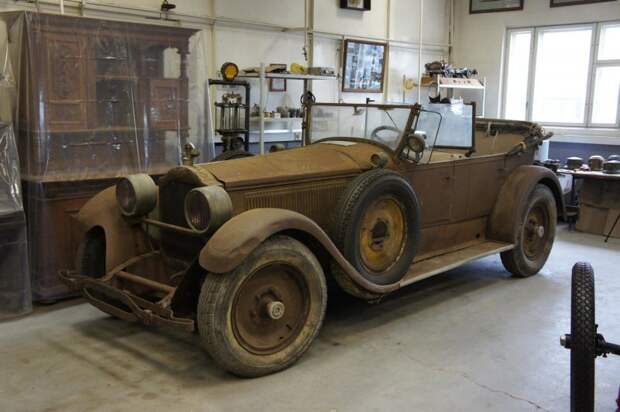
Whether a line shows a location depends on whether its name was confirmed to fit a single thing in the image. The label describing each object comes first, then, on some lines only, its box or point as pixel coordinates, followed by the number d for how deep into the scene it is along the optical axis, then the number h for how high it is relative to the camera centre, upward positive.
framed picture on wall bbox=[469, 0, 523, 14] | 8.71 +1.59
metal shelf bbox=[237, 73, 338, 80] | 6.17 +0.34
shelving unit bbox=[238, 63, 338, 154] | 6.00 +0.33
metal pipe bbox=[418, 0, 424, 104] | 8.87 +0.84
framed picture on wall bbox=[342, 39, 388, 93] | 7.84 +0.59
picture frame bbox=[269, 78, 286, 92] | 6.90 +0.27
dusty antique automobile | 3.00 -0.72
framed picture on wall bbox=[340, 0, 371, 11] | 7.61 +1.37
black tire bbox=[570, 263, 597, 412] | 2.12 -0.84
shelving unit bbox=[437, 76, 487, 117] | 8.49 +0.40
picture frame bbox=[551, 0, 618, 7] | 8.03 +1.52
